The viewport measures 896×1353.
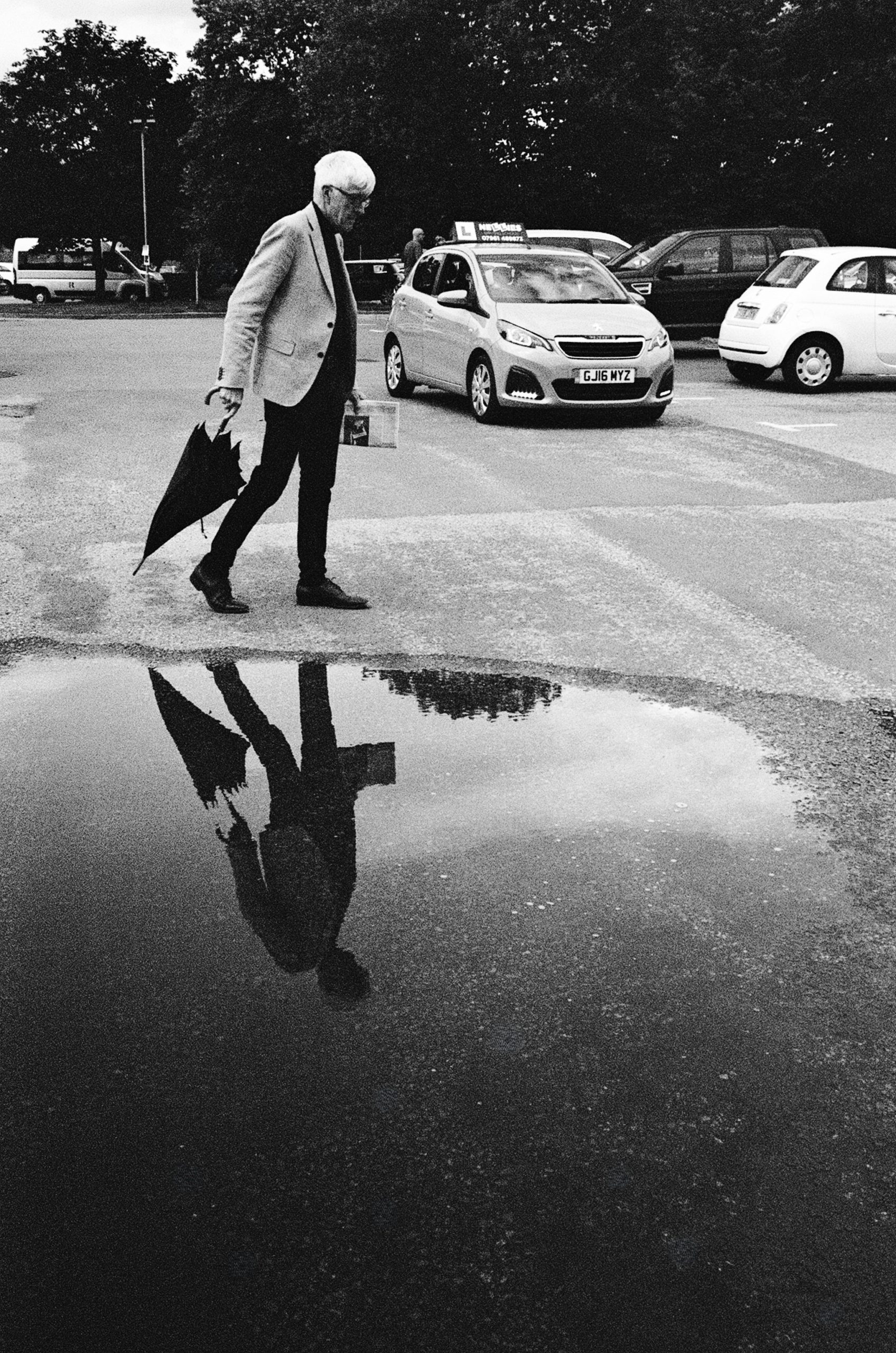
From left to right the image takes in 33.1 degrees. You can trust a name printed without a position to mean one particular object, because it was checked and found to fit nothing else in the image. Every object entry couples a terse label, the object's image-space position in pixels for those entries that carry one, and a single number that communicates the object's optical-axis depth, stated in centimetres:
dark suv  2161
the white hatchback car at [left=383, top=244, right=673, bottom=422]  1371
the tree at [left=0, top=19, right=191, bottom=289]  5875
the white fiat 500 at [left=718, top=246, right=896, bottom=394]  1689
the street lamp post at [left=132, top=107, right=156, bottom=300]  5909
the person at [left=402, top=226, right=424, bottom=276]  3077
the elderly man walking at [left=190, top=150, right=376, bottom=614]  633
